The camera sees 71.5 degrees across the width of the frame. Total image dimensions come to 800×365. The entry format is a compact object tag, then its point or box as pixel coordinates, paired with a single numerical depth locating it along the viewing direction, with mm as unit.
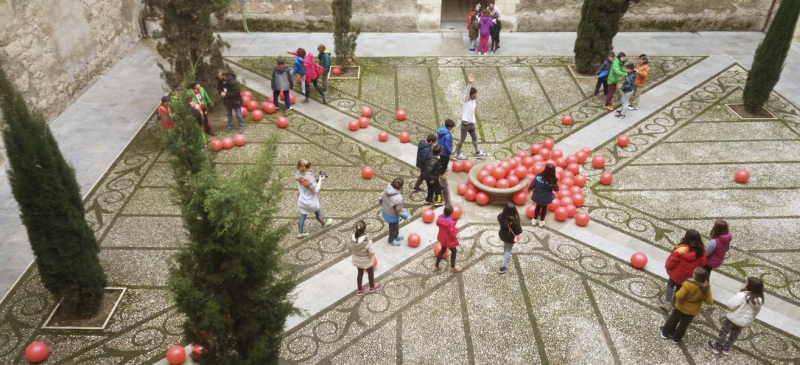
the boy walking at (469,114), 9922
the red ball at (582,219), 8621
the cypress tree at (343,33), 12688
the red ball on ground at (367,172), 9789
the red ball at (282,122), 11273
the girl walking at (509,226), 7180
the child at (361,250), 6859
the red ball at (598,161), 10066
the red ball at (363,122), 11352
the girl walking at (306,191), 7988
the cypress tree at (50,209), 5805
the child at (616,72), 11711
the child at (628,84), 11438
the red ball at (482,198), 9083
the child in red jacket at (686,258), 6660
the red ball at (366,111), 11711
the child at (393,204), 7773
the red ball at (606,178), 9672
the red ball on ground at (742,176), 9695
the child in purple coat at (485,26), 14312
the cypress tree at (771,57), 10859
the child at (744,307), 6000
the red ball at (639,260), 7812
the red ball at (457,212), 8695
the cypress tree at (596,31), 12508
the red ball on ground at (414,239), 8164
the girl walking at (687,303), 6133
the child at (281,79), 11278
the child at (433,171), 8701
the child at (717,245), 6863
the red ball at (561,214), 8688
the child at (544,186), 8078
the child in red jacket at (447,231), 7256
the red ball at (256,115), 11477
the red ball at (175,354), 6262
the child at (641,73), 11562
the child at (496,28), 14500
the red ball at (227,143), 10523
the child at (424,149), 8945
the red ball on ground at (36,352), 6332
